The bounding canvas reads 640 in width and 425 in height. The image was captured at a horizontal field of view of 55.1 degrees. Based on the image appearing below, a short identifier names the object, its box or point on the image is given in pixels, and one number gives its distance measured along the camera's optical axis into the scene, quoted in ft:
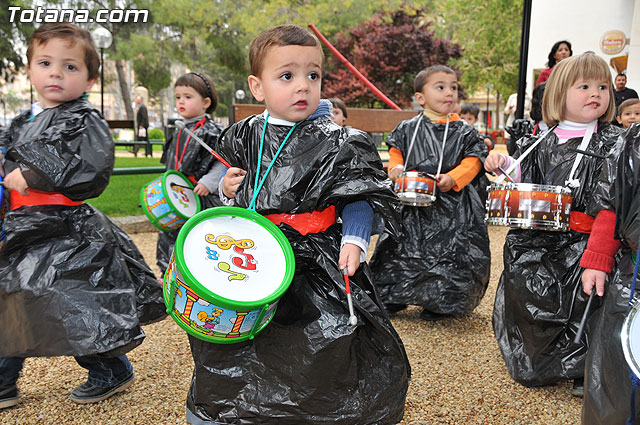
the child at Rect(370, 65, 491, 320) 12.50
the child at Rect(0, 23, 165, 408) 7.84
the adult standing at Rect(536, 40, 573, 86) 20.04
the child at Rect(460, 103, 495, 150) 23.36
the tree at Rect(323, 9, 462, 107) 51.21
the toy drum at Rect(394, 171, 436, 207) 11.30
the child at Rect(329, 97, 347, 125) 17.02
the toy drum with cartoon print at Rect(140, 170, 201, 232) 13.15
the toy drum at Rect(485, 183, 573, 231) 8.21
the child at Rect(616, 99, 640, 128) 17.11
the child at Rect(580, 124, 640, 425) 5.62
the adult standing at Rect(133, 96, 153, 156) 57.11
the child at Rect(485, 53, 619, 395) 8.87
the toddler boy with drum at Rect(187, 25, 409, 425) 6.30
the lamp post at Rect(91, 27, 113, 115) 38.88
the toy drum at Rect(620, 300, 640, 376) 4.90
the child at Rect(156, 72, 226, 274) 14.38
